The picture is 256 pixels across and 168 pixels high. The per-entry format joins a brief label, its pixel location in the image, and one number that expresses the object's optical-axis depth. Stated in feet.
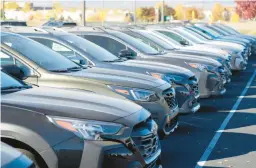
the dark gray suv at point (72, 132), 14.84
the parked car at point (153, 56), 36.76
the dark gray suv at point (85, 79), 22.47
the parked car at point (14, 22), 62.68
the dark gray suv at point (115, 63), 28.91
